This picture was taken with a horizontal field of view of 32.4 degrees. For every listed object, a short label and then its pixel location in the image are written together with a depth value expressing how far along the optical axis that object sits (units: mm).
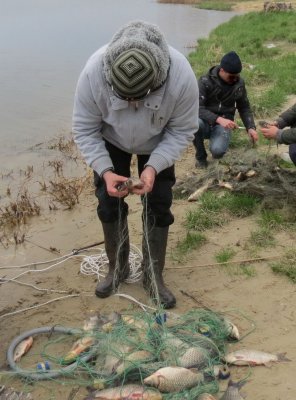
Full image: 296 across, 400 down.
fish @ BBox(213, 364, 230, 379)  2964
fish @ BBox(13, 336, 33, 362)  3245
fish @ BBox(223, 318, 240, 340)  3287
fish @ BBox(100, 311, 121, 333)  3250
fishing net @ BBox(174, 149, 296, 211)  4949
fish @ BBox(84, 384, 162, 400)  2730
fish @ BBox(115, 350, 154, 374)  2895
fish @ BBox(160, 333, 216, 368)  2961
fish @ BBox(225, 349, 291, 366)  3053
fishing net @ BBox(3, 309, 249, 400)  2912
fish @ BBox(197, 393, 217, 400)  2701
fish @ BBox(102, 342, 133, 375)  2953
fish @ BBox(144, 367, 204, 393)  2783
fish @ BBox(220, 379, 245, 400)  2752
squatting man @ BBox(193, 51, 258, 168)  6109
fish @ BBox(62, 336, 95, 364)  3125
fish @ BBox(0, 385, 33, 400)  2736
